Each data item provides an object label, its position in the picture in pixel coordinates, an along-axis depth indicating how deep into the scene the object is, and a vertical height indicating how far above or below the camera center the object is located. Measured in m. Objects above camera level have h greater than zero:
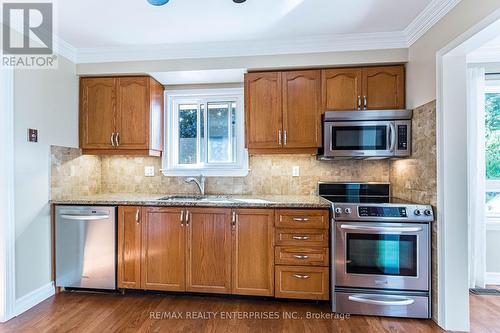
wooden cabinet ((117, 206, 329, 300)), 2.37 -0.76
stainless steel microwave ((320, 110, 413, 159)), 2.47 +0.30
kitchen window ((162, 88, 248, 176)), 3.19 +0.41
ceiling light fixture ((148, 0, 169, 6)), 1.97 +1.19
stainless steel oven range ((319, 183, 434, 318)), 2.18 -0.75
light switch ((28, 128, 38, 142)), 2.36 +0.28
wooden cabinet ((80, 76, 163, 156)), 2.90 +0.55
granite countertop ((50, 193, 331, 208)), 2.39 -0.32
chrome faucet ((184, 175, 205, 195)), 3.05 -0.18
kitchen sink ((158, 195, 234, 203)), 2.57 -0.32
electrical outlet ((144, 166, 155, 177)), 3.25 -0.05
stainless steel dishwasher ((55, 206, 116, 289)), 2.56 -0.74
